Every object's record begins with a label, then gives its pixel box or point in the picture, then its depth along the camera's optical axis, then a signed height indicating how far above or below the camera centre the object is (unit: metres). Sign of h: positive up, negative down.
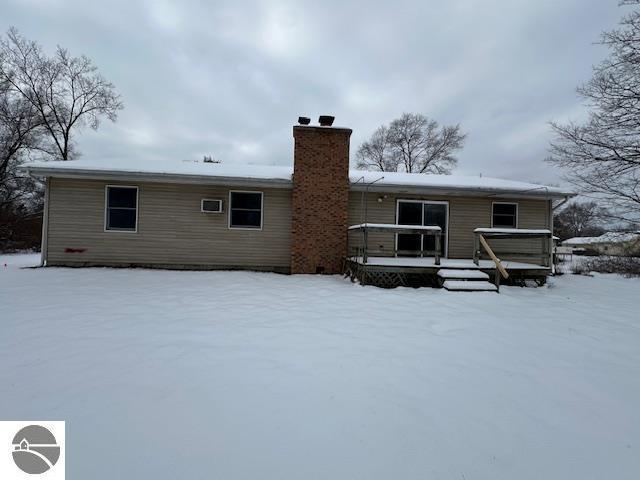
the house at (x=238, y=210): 8.99 +1.02
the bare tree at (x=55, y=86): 20.12 +11.07
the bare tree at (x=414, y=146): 30.02 +10.72
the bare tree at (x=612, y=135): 10.13 +4.49
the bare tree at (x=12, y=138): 19.81 +6.66
